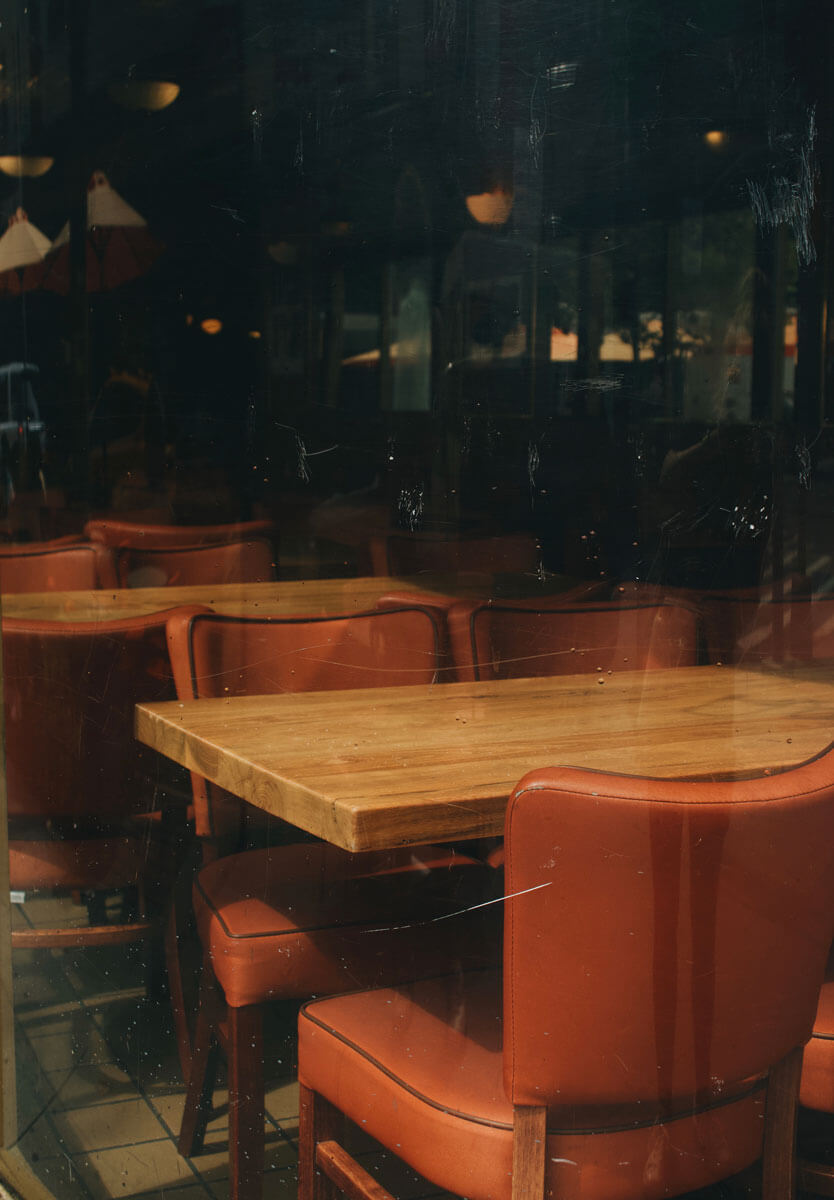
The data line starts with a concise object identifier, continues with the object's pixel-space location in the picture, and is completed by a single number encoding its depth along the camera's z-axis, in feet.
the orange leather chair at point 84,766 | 5.04
